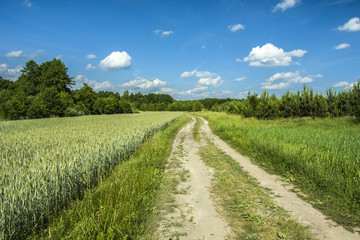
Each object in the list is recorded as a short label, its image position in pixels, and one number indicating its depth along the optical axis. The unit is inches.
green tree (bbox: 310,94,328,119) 755.4
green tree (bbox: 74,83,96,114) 2448.2
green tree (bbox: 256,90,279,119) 934.4
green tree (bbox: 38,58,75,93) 2150.6
